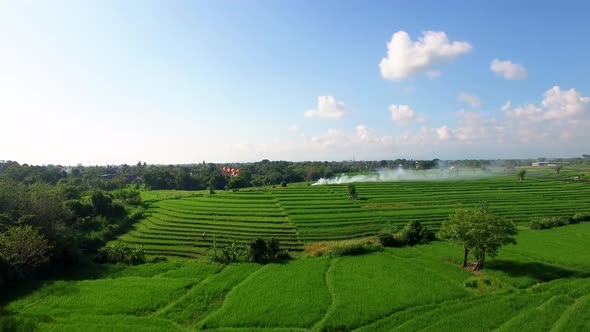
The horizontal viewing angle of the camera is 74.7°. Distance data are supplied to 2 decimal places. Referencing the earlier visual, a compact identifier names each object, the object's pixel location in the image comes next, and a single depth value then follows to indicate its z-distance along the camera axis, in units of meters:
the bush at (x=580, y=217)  58.71
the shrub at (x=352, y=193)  84.31
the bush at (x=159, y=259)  41.42
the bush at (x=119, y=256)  40.94
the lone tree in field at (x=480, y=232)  35.16
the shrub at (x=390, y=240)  45.75
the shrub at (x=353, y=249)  41.75
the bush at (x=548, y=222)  55.03
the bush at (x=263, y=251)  39.94
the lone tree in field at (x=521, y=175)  125.78
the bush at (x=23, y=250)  33.06
